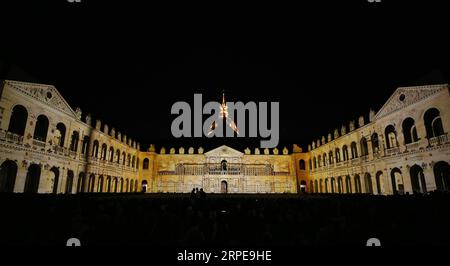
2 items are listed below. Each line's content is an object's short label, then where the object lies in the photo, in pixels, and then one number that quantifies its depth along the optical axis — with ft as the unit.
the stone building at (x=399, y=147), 59.06
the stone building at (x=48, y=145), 56.65
